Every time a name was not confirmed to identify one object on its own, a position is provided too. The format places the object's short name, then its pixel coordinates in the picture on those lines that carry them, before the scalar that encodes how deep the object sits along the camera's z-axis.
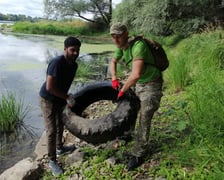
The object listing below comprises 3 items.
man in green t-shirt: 1.64
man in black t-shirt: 1.86
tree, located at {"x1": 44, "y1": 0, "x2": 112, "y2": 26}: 18.51
